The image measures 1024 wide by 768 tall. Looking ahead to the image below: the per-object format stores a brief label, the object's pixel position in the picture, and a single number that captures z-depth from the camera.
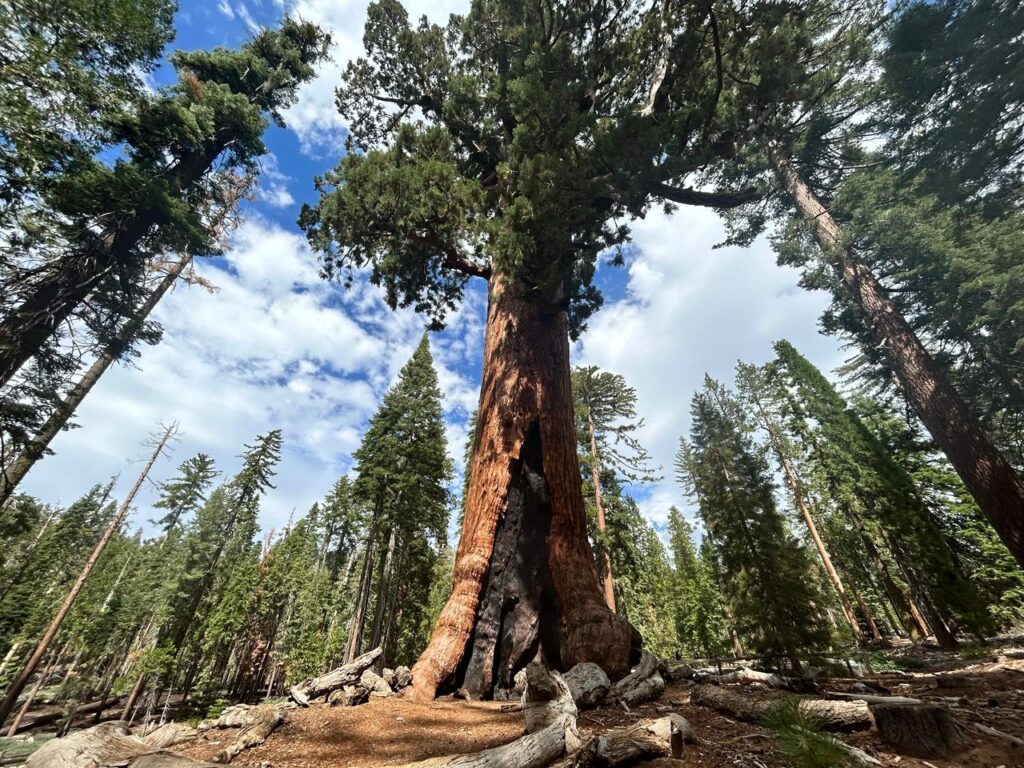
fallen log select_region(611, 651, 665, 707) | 4.55
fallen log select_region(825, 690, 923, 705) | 3.41
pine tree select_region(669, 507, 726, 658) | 25.42
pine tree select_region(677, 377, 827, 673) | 12.70
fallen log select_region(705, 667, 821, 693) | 4.65
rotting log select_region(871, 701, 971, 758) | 2.47
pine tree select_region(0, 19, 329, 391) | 9.15
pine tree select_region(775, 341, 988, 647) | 14.98
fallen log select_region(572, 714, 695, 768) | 2.55
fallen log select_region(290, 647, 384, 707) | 5.23
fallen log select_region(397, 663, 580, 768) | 2.45
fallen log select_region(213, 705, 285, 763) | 3.28
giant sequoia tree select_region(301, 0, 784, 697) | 5.97
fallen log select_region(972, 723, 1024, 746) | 2.48
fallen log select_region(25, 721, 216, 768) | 2.53
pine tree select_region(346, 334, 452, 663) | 19.09
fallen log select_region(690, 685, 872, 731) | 2.93
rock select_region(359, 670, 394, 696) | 5.57
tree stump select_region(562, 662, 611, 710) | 4.46
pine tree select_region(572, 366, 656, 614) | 21.02
